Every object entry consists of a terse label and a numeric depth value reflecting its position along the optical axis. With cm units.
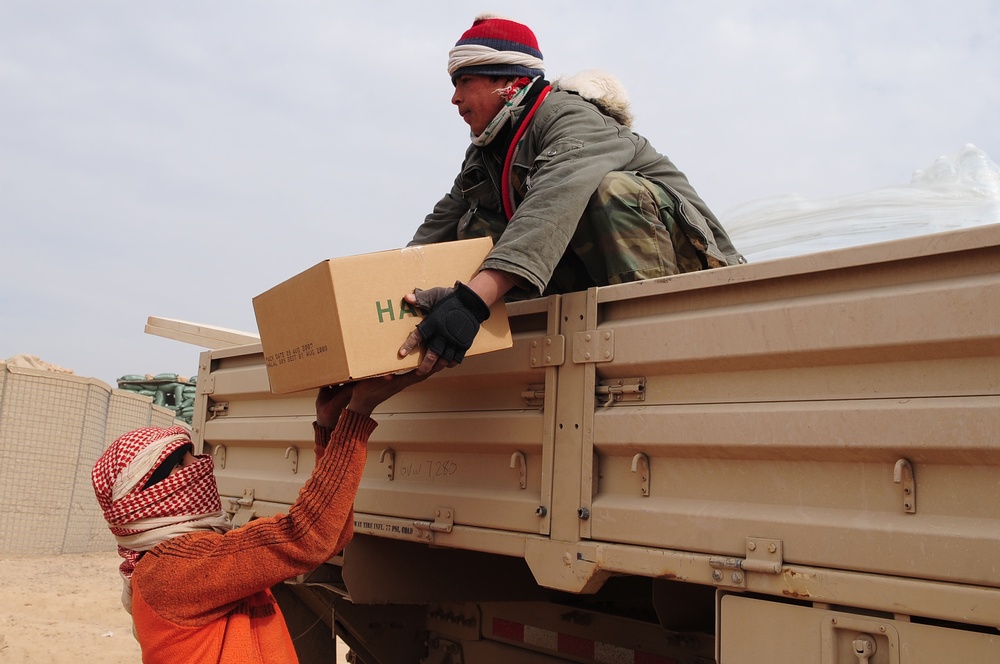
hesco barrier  1025
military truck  168
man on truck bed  229
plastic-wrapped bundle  497
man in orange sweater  218
